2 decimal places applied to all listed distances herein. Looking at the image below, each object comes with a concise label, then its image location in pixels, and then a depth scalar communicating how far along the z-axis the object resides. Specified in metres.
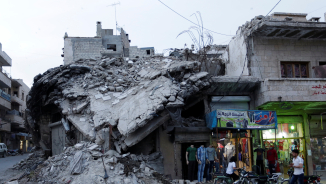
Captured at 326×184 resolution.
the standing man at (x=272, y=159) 11.63
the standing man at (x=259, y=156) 12.18
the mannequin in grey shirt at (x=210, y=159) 11.36
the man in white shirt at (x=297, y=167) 7.63
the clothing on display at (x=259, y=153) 12.18
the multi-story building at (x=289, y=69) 13.40
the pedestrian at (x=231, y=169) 8.91
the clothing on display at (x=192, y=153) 11.21
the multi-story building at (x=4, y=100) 34.03
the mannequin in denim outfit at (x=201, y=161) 10.99
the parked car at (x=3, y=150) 27.93
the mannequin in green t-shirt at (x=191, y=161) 11.22
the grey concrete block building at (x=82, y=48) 29.56
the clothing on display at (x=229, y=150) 12.64
